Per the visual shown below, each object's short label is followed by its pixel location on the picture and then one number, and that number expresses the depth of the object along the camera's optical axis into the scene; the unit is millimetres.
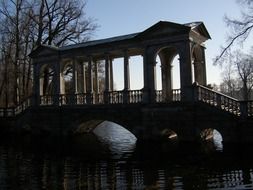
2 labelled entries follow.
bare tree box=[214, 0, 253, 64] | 18297
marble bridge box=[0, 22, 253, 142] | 17078
